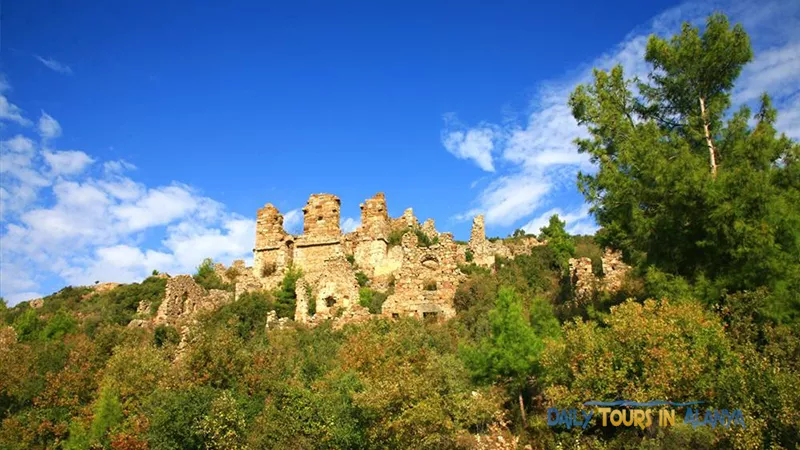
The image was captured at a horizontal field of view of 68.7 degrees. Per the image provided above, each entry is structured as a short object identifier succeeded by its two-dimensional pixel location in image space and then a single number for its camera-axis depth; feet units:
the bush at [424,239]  126.15
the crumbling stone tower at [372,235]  121.39
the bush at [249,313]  90.89
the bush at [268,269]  123.54
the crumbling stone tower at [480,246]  117.91
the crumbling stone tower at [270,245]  123.85
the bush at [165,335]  90.89
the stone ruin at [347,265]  91.25
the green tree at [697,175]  56.59
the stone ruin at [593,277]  76.54
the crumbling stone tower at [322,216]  125.70
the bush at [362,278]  113.10
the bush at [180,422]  53.93
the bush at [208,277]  136.05
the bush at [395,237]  128.61
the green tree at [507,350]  57.62
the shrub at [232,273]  143.56
